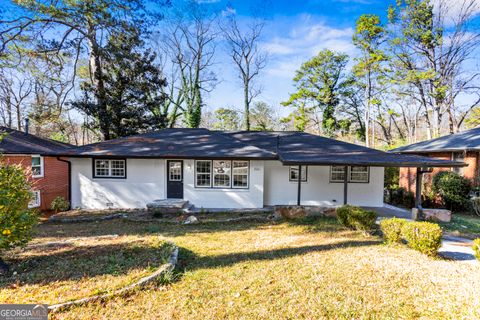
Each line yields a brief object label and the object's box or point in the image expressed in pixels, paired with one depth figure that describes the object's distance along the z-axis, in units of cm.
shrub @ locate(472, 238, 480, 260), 421
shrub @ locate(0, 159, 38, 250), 391
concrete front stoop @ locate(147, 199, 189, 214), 945
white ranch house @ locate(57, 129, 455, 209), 1030
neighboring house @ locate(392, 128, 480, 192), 1115
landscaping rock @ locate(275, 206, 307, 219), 900
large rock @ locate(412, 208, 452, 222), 867
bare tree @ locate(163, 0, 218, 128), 2562
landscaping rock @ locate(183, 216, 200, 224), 849
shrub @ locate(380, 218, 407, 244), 564
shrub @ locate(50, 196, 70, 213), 1077
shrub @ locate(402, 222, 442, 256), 499
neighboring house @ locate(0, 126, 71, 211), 1133
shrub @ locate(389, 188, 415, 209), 1225
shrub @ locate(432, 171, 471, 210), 1082
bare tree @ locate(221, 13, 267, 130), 2673
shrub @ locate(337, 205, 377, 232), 671
